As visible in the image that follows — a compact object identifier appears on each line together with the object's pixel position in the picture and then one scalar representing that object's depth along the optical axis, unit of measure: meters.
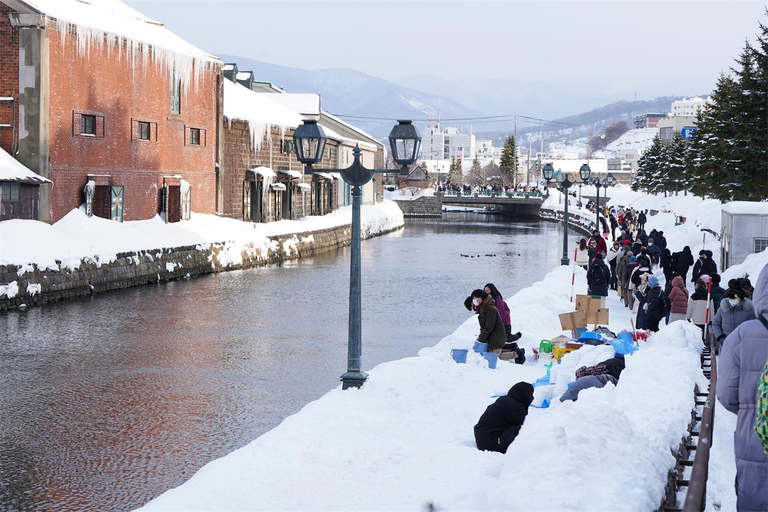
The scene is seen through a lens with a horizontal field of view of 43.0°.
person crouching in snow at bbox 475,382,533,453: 9.45
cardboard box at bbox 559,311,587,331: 17.44
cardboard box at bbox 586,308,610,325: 17.88
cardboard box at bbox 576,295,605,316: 17.91
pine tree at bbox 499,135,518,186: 124.08
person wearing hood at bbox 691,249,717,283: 19.00
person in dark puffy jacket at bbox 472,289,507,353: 14.74
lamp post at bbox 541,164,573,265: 32.72
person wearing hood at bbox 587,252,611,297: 21.39
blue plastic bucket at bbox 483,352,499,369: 14.63
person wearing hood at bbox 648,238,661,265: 28.38
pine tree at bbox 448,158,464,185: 157.77
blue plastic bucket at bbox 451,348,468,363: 14.62
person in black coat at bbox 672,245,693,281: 23.39
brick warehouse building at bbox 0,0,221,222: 29.80
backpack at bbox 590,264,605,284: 21.39
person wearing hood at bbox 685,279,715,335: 16.36
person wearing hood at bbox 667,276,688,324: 17.36
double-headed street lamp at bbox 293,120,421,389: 12.19
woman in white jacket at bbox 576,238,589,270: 28.78
